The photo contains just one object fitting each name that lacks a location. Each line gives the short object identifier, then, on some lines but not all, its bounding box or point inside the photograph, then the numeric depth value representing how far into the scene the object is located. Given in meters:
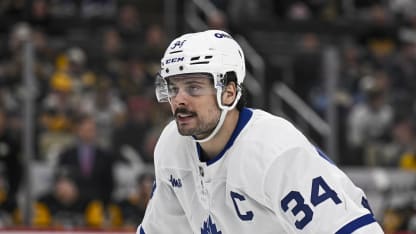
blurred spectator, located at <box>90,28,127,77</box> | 15.09
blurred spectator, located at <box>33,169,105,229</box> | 14.05
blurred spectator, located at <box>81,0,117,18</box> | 21.78
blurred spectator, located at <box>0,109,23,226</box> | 14.24
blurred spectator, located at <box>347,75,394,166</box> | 16.02
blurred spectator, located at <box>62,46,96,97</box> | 14.52
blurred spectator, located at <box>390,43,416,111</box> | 16.61
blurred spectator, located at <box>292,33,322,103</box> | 16.11
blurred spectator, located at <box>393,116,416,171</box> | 16.39
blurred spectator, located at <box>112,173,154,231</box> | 14.48
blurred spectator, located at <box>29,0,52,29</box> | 19.89
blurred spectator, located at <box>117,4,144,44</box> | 19.77
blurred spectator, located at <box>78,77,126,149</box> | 14.55
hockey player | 6.26
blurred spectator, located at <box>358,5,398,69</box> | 22.94
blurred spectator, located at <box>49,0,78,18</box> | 21.12
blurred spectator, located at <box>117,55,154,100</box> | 15.01
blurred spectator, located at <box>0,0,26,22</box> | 19.94
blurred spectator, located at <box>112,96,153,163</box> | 14.74
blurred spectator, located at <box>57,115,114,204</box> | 14.52
